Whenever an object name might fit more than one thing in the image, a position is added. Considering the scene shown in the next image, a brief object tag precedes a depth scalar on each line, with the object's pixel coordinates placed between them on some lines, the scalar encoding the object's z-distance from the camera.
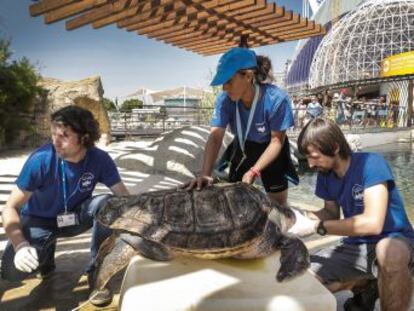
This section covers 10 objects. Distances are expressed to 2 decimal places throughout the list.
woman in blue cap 3.13
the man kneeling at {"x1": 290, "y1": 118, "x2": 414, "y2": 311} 2.28
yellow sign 37.16
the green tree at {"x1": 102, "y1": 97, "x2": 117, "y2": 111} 32.19
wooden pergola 5.48
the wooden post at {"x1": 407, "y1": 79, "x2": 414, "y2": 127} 20.83
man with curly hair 2.72
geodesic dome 53.59
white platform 1.94
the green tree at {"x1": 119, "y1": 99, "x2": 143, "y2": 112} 35.68
